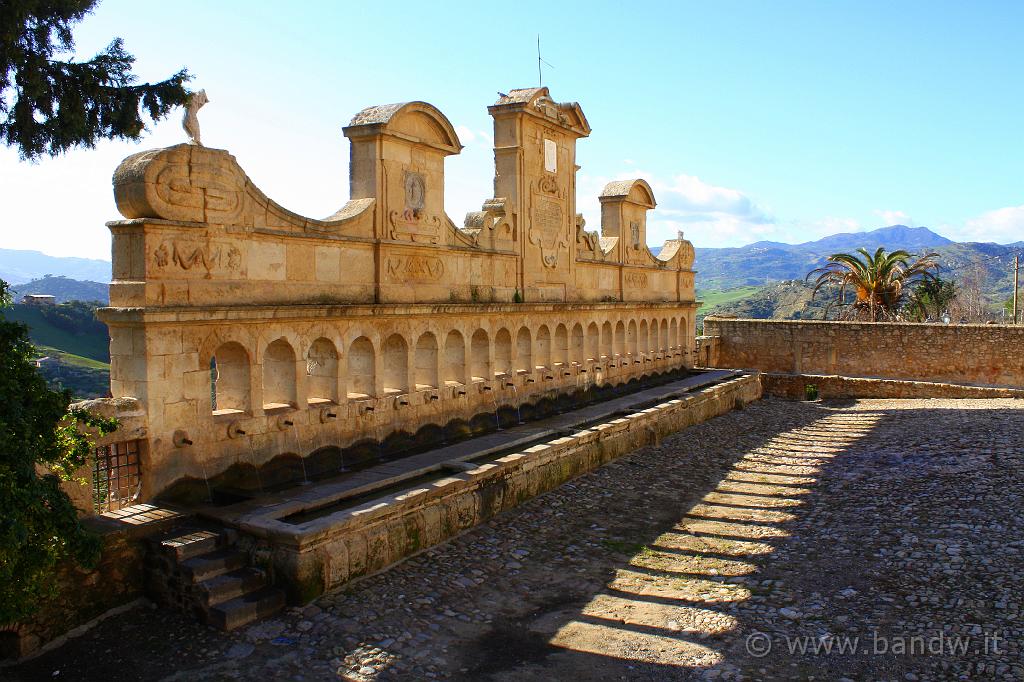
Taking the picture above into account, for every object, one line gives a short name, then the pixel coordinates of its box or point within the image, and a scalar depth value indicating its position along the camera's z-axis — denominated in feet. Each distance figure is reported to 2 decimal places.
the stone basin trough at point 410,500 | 22.95
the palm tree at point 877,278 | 97.55
